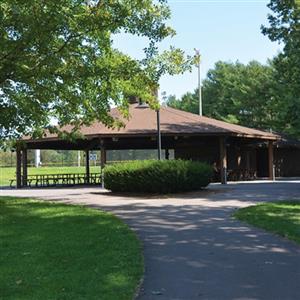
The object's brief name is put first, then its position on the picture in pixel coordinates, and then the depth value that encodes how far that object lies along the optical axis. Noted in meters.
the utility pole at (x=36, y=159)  57.91
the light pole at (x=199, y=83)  38.52
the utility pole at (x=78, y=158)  67.98
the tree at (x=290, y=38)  18.72
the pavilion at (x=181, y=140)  23.11
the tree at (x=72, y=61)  10.11
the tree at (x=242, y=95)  41.91
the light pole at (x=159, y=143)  18.95
